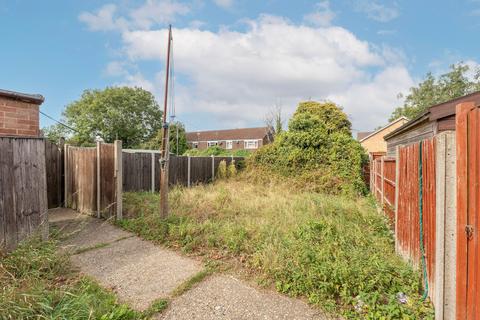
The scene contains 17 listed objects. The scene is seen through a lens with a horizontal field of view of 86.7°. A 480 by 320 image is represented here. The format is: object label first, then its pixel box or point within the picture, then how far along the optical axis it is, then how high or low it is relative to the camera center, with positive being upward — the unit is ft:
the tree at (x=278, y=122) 75.45 +10.97
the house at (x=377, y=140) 89.42 +6.55
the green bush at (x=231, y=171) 42.11 -2.08
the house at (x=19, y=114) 12.98 +2.46
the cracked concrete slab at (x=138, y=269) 9.71 -5.08
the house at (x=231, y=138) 137.59 +11.66
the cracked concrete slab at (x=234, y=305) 8.33 -5.14
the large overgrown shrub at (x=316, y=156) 35.06 +0.35
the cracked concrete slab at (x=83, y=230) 15.31 -4.92
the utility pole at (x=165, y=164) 18.34 -0.37
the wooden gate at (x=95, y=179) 19.60 -1.71
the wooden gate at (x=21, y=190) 12.80 -1.63
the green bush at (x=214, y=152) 89.76 +2.46
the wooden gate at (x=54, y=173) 24.76 -1.37
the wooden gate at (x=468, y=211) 5.62 -1.21
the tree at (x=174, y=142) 103.24 +6.93
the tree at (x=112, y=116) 112.37 +19.94
